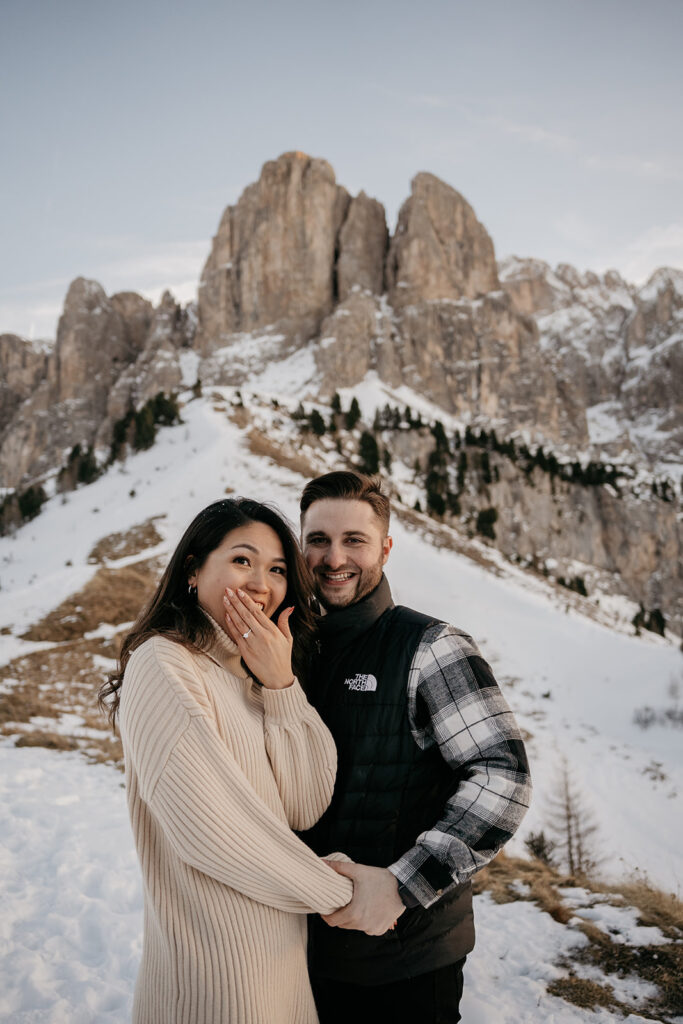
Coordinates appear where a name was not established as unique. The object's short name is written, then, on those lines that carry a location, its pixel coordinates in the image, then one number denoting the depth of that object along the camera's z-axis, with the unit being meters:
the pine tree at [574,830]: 9.72
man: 2.06
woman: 1.77
